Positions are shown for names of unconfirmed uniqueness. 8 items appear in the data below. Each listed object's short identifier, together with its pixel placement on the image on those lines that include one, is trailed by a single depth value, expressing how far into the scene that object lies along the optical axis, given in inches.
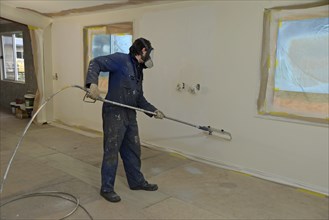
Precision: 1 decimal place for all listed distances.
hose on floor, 99.7
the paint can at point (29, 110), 241.4
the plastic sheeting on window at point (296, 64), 109.1
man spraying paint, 101.1
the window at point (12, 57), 276.7
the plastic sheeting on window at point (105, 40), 178.9
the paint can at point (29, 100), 237.9
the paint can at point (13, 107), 258.5
